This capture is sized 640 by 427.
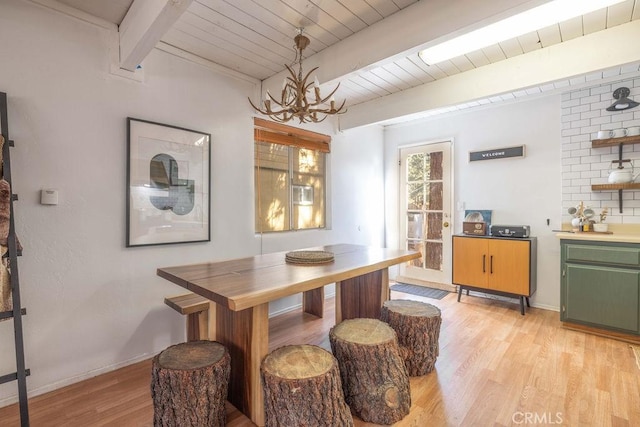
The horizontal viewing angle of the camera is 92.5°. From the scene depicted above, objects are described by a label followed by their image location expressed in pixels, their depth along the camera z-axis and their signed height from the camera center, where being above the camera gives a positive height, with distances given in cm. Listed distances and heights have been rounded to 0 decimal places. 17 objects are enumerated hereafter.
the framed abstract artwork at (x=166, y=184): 236 +23
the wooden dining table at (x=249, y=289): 150 -39
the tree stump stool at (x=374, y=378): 174 -97
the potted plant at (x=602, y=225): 308 -16
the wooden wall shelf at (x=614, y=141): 295 +67
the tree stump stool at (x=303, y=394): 145 -88
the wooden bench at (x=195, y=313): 222 -76
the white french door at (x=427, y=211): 439 -1
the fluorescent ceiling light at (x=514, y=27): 192 +128
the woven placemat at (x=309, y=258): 214 -34
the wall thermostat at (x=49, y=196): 197 +11
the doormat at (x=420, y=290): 412 -114
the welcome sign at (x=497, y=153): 374 +72
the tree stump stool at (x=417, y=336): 219 -91
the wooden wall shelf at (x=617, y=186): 293 +22
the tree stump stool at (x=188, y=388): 146 -86
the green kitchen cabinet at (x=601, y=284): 267 -69
